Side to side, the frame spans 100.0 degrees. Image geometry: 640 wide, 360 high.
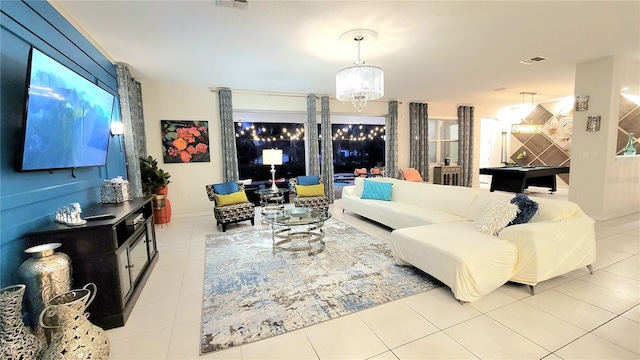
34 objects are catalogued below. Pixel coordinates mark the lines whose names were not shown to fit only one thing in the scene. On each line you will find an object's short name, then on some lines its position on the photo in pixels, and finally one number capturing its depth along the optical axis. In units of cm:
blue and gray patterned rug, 210
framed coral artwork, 562
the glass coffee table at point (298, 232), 352
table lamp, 546
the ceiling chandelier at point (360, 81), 350
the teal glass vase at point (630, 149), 546
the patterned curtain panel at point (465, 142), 873
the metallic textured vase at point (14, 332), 147
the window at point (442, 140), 881
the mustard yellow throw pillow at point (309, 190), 558
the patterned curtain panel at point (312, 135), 670
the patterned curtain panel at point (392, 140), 770
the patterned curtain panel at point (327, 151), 689
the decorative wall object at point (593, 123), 455
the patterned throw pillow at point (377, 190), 498
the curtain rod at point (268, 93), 586
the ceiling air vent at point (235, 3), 253
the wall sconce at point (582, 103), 468
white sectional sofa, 229
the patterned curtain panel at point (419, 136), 800
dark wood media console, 201
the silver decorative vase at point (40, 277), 172
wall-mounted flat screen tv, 192
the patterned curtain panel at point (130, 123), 418
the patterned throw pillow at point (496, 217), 268
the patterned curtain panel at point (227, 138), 588
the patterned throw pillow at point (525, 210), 269
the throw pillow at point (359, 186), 541
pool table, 651
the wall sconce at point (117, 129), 374
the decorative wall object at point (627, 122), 645
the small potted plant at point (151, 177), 492
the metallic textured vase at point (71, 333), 153
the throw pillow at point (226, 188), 494
